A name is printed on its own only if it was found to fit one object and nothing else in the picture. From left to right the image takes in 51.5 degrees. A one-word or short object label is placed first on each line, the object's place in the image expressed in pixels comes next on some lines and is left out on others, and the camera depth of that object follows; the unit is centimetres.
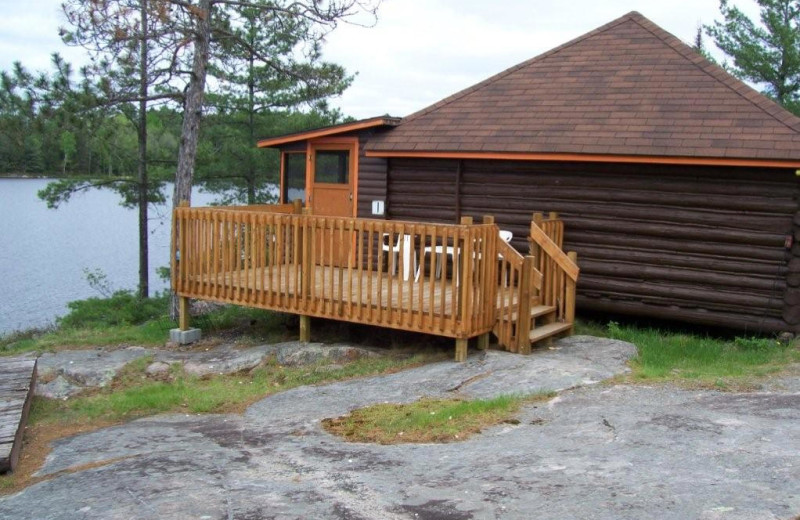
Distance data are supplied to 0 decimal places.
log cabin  1113
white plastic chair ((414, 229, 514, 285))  1276
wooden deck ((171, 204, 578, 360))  965
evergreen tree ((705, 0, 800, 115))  2358
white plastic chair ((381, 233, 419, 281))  1234
